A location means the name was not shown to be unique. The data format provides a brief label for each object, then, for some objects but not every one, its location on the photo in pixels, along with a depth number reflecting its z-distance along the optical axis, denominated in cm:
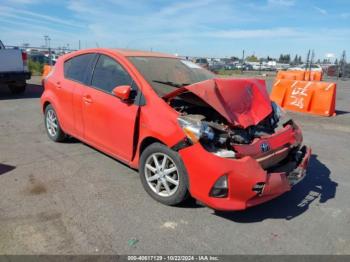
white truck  1105
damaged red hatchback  341
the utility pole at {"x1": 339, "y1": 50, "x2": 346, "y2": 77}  3189
